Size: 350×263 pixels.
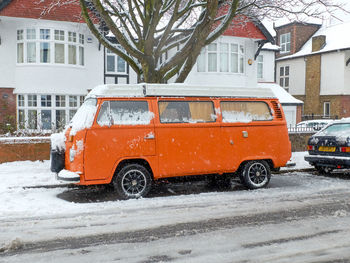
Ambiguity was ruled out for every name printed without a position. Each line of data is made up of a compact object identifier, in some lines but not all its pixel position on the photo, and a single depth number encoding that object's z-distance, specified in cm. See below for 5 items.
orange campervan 726
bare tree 1001
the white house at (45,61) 1666
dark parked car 975
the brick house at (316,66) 2839
